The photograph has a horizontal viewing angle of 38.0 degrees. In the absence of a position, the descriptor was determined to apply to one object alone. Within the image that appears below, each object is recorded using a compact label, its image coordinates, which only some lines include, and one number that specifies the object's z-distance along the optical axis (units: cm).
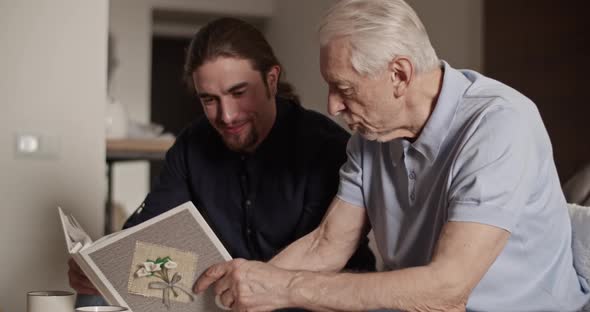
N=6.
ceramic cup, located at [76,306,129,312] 131
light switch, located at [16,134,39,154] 240
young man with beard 189
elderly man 133
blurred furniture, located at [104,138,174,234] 301
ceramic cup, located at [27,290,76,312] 141
